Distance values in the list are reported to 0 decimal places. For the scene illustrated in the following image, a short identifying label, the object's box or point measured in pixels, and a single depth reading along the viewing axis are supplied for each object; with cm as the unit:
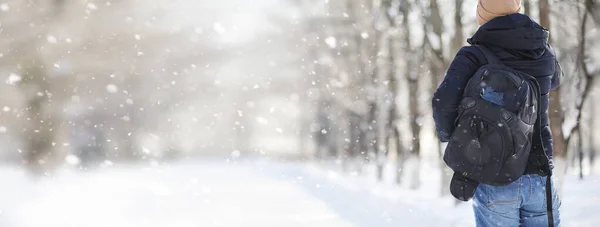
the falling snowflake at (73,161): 3087
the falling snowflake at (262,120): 6212
